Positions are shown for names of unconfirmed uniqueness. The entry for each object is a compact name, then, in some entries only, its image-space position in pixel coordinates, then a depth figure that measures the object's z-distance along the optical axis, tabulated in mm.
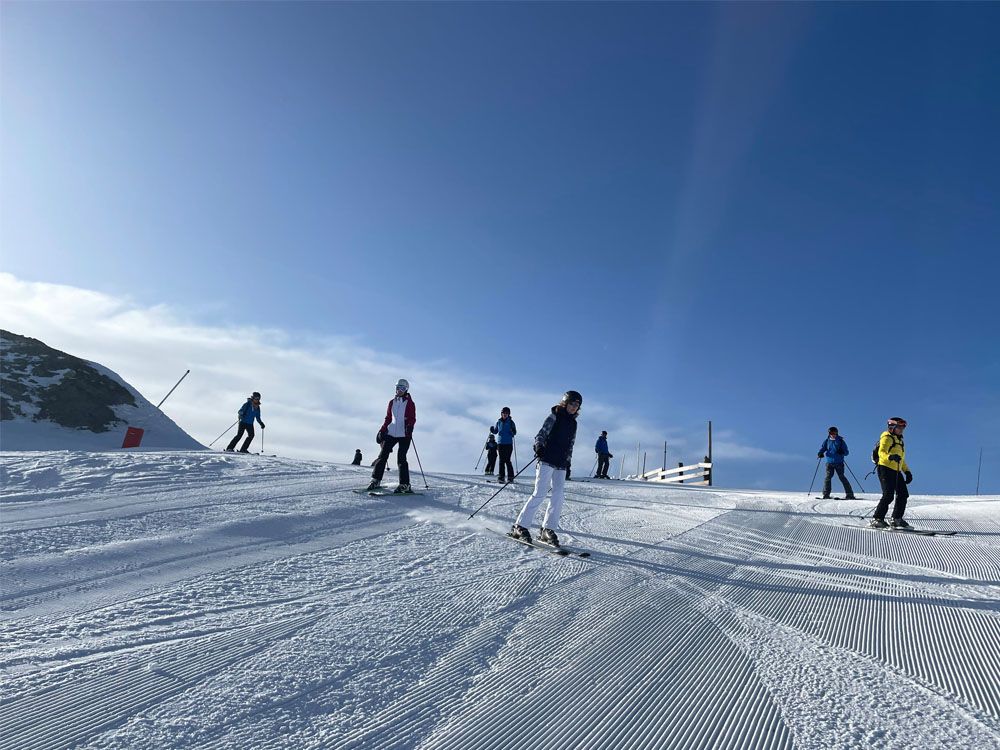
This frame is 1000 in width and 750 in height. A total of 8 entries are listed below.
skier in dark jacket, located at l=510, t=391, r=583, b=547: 6938
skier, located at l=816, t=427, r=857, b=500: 14836
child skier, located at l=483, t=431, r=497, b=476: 18461
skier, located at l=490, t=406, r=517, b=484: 14141
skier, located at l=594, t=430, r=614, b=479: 26859
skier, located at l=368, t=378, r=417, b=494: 10062
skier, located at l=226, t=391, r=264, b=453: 18000
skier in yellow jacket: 9070
